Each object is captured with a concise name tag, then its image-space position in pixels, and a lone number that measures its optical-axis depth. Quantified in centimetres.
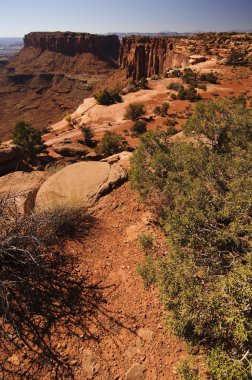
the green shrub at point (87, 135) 2742
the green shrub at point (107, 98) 3812
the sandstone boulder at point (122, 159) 1258
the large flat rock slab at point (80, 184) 1004
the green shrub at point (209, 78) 3897
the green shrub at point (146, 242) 774
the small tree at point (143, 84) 4245
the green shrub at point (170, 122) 2662
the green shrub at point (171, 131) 2242
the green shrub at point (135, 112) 3103
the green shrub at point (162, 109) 3021
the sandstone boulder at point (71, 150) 2216
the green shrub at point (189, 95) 3288
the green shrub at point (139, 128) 2655
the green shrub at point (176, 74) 4488
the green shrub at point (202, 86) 3565
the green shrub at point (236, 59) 4656
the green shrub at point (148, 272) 627
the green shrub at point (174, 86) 3784
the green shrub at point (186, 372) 460
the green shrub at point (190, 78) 3925
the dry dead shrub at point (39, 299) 511
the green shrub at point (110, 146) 2198
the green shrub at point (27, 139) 2459
